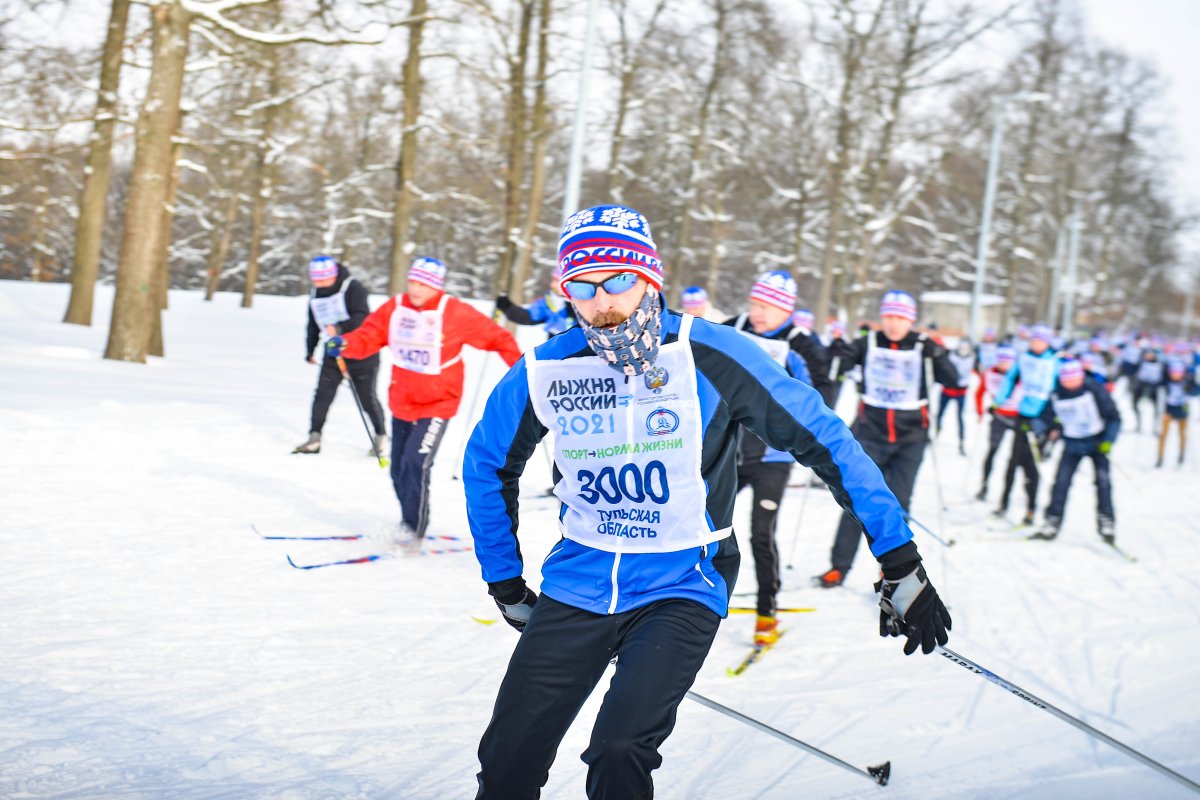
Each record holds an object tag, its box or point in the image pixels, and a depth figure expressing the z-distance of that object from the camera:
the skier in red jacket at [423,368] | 7.09
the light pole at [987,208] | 23.20
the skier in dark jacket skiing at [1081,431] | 10.43
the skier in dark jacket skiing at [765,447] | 6.15
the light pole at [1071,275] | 42.09
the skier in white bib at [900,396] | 7.77
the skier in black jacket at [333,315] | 10.32
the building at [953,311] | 49.03
